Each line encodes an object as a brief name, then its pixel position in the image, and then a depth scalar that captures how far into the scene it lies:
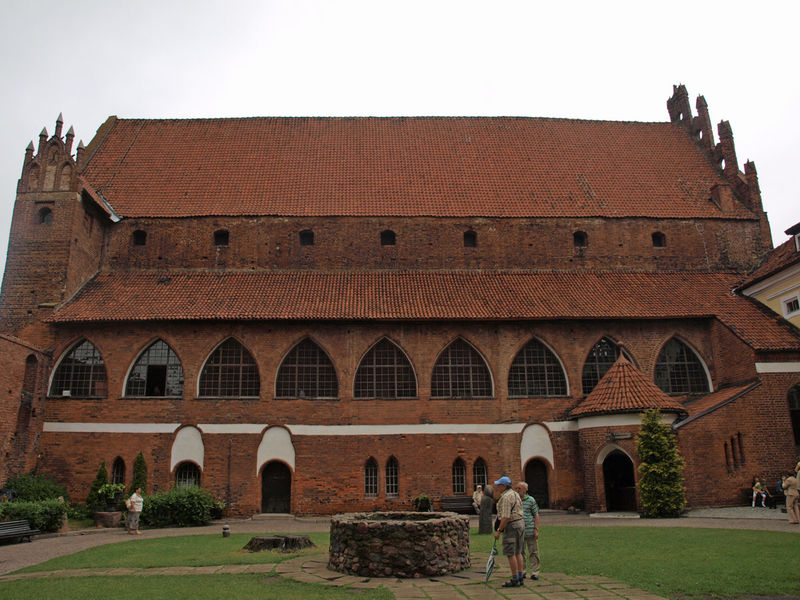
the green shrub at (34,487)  20.31
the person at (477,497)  20.44
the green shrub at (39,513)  17.36
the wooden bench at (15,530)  15.85
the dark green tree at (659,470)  19.06
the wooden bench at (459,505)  21.58
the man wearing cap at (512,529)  9.30
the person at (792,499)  15.55
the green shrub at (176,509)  19.83
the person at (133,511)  18.14
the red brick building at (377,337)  21.98
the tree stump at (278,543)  13.02
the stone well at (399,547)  10.03
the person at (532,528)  9.86
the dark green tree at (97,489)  20.84
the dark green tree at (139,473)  21.54
